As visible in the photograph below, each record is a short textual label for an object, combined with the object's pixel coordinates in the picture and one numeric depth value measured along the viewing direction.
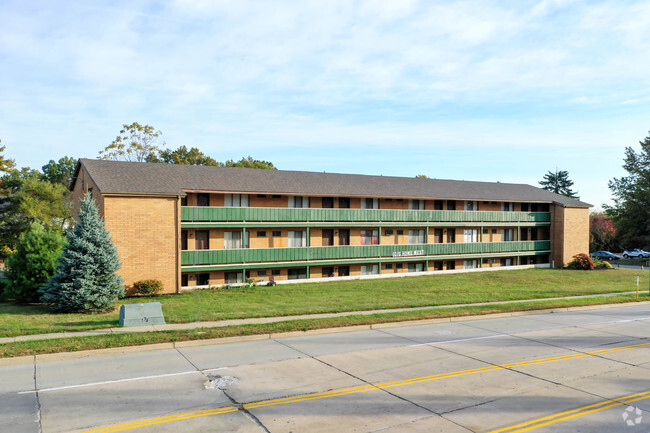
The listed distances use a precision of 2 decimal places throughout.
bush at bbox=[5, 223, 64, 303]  24.62
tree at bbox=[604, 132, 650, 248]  67.75
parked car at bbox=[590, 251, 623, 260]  65.12
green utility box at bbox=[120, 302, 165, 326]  17.62
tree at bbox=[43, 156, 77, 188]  94.62
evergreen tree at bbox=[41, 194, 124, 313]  21.47
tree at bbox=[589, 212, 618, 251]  74.88
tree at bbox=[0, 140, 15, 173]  52.03
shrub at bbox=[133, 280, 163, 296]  27.95
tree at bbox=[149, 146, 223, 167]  60.97
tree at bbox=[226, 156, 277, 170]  66.50
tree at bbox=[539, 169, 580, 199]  86.75
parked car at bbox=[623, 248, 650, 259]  66.45
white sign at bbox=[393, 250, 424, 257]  40.09
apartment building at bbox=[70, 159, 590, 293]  29.12
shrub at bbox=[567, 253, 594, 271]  46.19
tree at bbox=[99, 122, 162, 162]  58.34
